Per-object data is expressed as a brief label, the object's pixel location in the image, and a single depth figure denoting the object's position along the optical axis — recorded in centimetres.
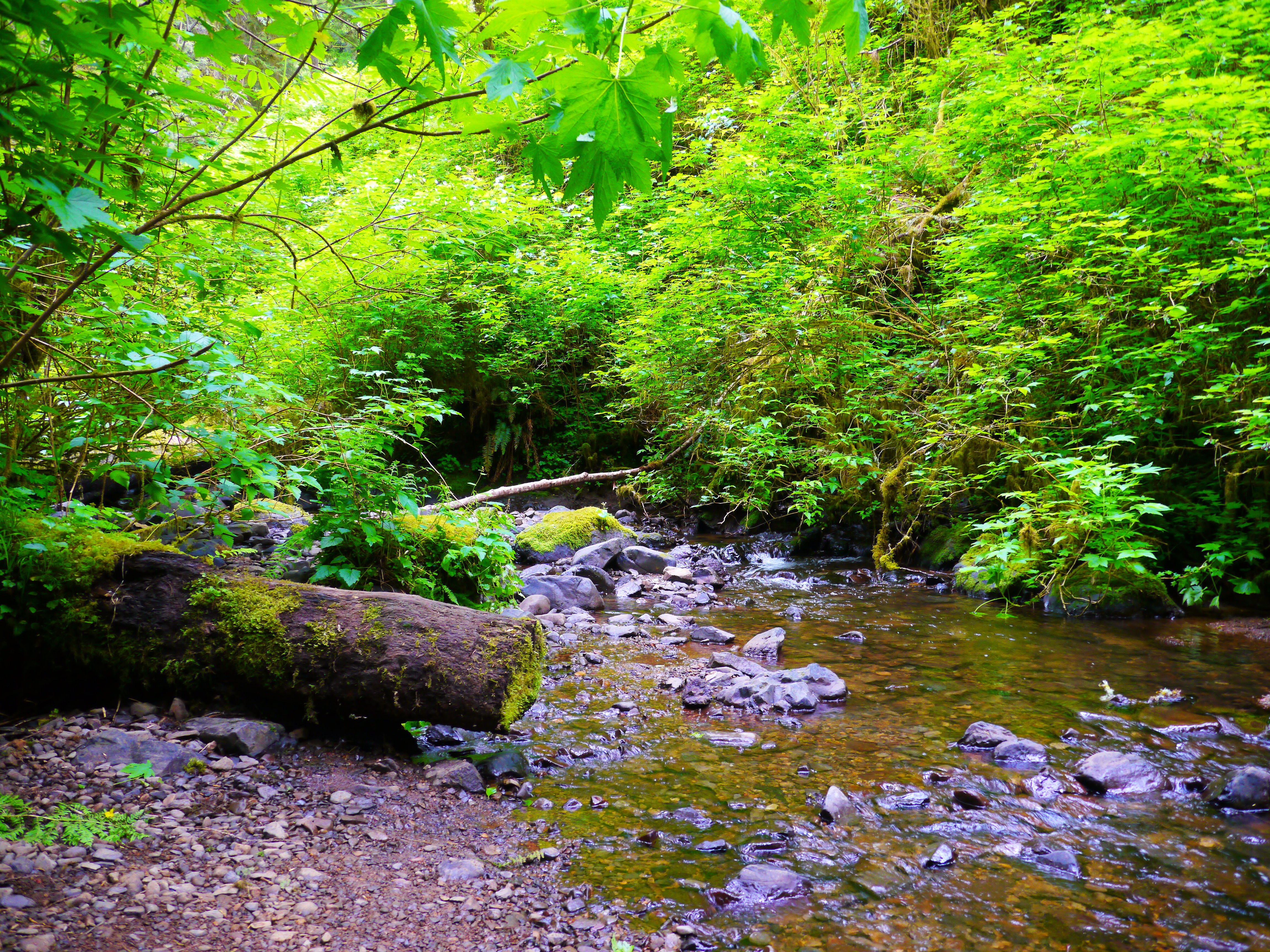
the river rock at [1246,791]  318
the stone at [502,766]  345
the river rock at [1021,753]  374
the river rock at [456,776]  330
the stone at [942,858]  284
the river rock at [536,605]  668
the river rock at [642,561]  903
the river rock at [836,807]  318
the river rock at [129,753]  290
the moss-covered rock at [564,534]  899
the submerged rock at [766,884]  263
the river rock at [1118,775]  342
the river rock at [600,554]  873
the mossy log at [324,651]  335
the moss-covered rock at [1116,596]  668
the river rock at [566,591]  715
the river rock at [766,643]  569
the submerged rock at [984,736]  393
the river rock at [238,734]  321
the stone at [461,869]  260
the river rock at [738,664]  510
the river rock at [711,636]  609
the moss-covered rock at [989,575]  673
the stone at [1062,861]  279
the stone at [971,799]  329
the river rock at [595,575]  806
